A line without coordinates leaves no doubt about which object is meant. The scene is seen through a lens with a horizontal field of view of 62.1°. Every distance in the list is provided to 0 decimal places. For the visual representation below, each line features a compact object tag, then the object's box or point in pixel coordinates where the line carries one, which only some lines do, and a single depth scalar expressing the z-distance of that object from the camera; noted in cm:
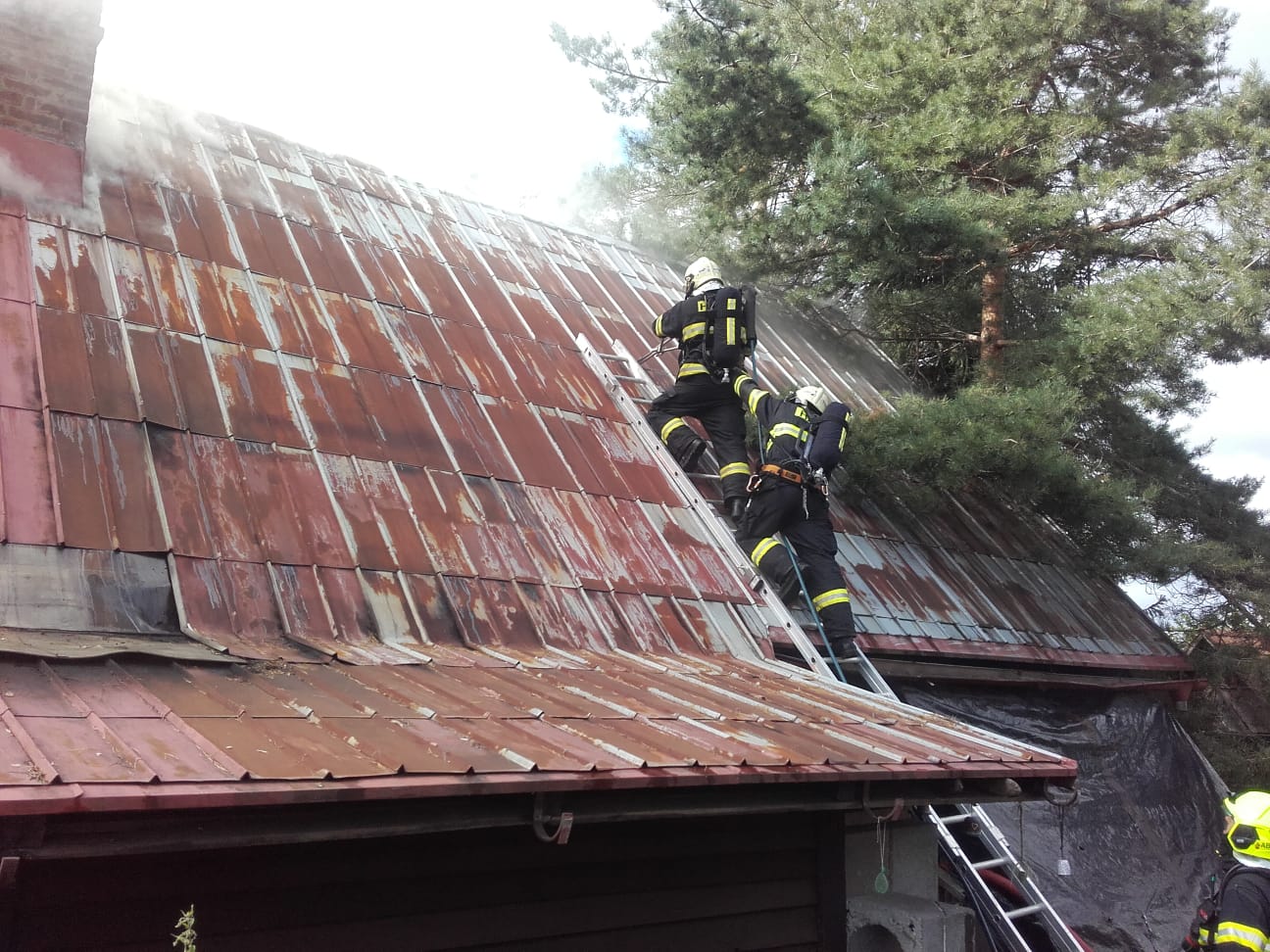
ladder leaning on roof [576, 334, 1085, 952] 583
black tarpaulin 731
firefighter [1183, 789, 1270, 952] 444
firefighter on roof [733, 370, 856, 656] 643
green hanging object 503
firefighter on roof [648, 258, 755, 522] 711
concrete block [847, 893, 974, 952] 477
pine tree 937
